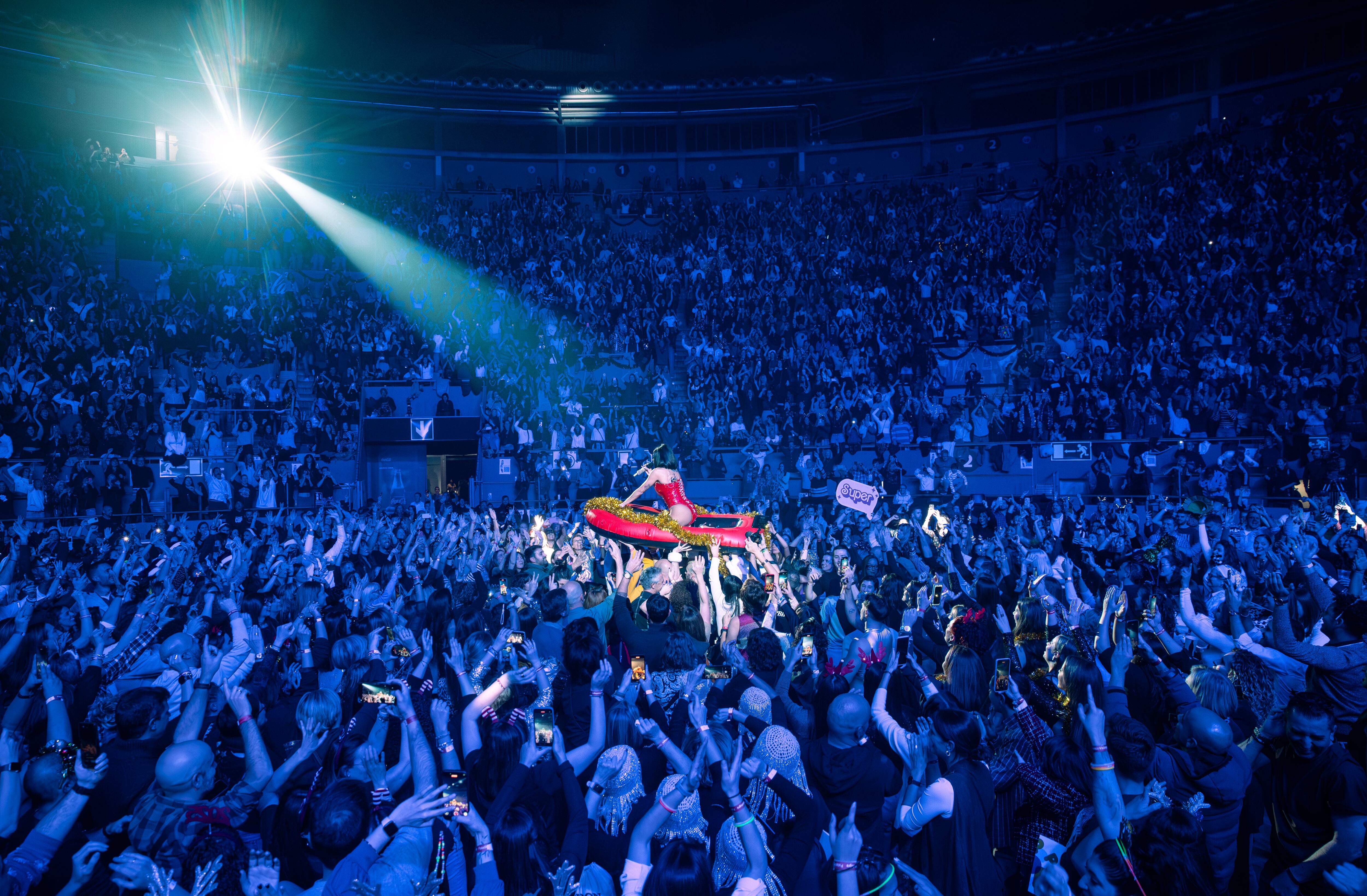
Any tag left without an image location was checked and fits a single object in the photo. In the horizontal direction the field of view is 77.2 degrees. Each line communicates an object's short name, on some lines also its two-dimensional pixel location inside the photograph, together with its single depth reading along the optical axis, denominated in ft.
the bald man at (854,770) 11.62
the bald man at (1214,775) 11.82
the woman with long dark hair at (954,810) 10.72
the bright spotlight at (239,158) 90.58
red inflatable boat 36.35
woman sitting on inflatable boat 37.27
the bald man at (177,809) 9.86
